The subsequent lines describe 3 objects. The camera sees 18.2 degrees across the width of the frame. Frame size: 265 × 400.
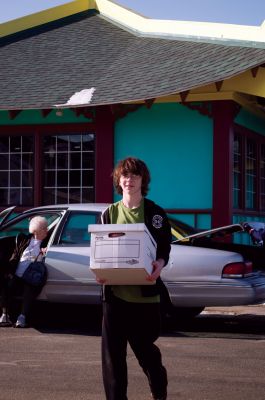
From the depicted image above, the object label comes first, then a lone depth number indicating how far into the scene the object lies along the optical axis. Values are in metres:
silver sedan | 9.77
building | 15.12
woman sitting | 10.31
